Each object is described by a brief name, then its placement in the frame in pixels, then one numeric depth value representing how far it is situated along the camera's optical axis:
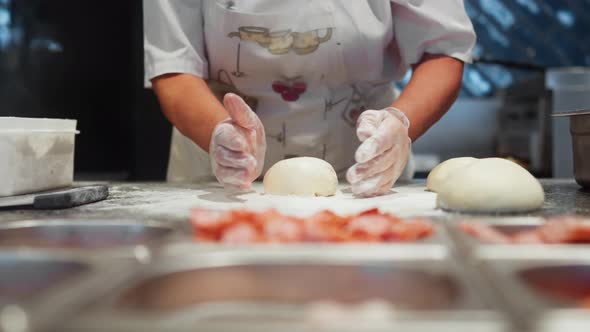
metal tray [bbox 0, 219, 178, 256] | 0.84
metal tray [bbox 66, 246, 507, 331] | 0.50
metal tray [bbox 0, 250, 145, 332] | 0.39
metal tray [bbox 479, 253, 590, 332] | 0.43
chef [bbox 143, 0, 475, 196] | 1.44
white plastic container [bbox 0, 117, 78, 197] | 1.07
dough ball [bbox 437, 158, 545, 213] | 0.92
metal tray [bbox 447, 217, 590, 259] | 0.58
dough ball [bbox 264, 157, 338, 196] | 1.15
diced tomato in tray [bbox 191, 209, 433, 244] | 0.65
